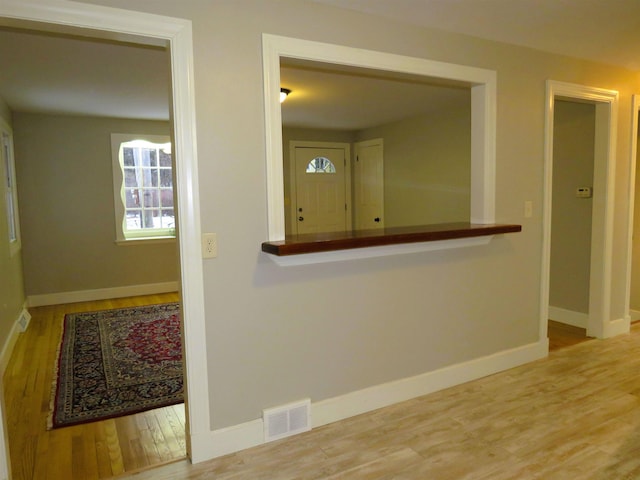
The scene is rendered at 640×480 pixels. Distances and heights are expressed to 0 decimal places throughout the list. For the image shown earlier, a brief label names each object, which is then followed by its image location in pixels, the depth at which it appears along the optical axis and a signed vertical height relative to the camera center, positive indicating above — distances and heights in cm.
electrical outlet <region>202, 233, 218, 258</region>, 214 -20
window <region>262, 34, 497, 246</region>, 224 +70
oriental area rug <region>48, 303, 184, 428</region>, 287 -126
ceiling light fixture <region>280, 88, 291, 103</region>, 411 +100
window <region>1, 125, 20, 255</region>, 449 +14
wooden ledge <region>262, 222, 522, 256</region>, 220 -21
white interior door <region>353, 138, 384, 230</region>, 659 +22
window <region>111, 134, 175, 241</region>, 582 +23
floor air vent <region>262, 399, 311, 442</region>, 237 -117
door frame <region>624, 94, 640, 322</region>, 383 +6
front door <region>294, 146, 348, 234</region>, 674 +17
